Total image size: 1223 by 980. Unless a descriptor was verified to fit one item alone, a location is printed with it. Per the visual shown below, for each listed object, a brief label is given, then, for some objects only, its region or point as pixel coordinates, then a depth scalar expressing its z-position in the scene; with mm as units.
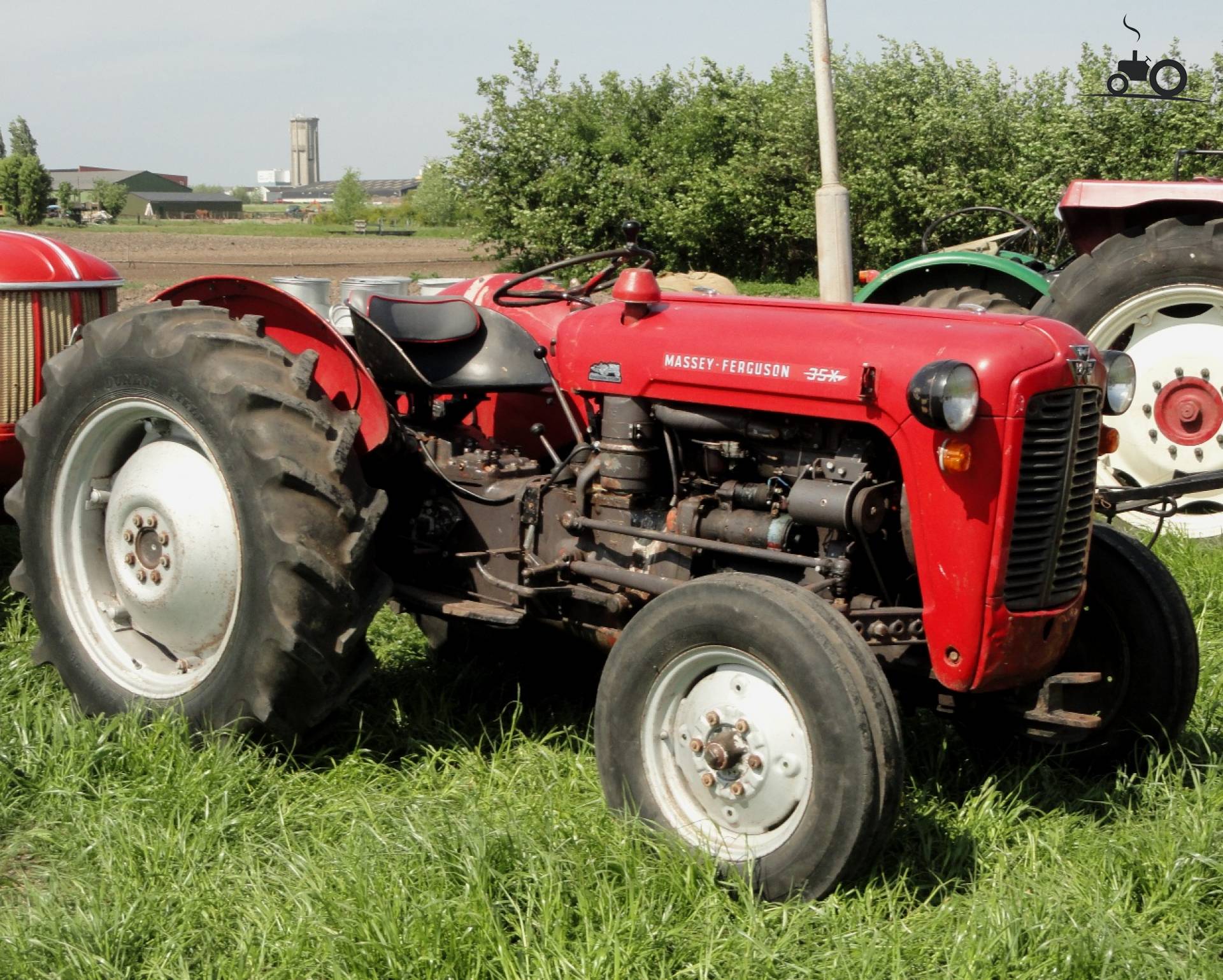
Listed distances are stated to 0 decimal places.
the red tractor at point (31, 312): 5461
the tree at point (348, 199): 88750
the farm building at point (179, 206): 110000
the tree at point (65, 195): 72250
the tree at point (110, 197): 87375
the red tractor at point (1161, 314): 6395
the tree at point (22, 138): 125062
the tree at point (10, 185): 67438
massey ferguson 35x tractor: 3234
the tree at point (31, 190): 67500
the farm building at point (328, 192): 159675
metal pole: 9906
